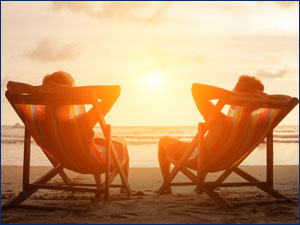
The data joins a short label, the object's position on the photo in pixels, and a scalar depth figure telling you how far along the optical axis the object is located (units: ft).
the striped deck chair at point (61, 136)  11.77
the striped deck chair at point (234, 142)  12.53
